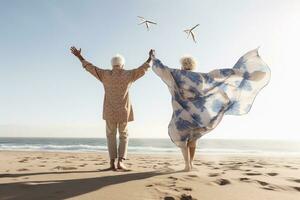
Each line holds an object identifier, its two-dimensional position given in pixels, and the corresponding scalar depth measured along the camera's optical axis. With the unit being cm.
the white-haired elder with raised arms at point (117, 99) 656
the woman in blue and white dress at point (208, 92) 614
